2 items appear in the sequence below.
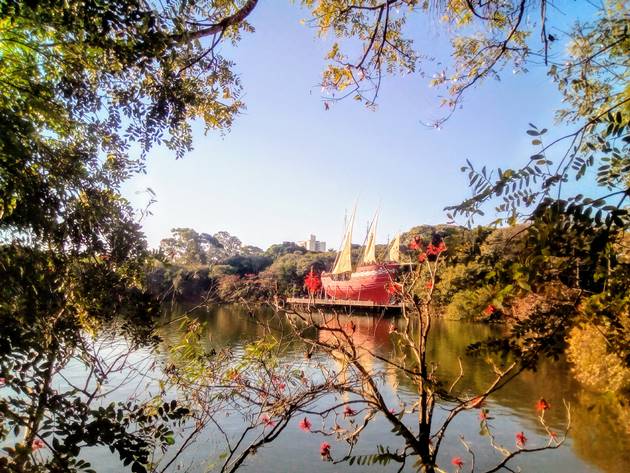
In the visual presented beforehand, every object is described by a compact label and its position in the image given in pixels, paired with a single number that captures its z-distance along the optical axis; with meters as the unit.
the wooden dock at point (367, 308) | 34.84
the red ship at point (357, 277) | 39.62
